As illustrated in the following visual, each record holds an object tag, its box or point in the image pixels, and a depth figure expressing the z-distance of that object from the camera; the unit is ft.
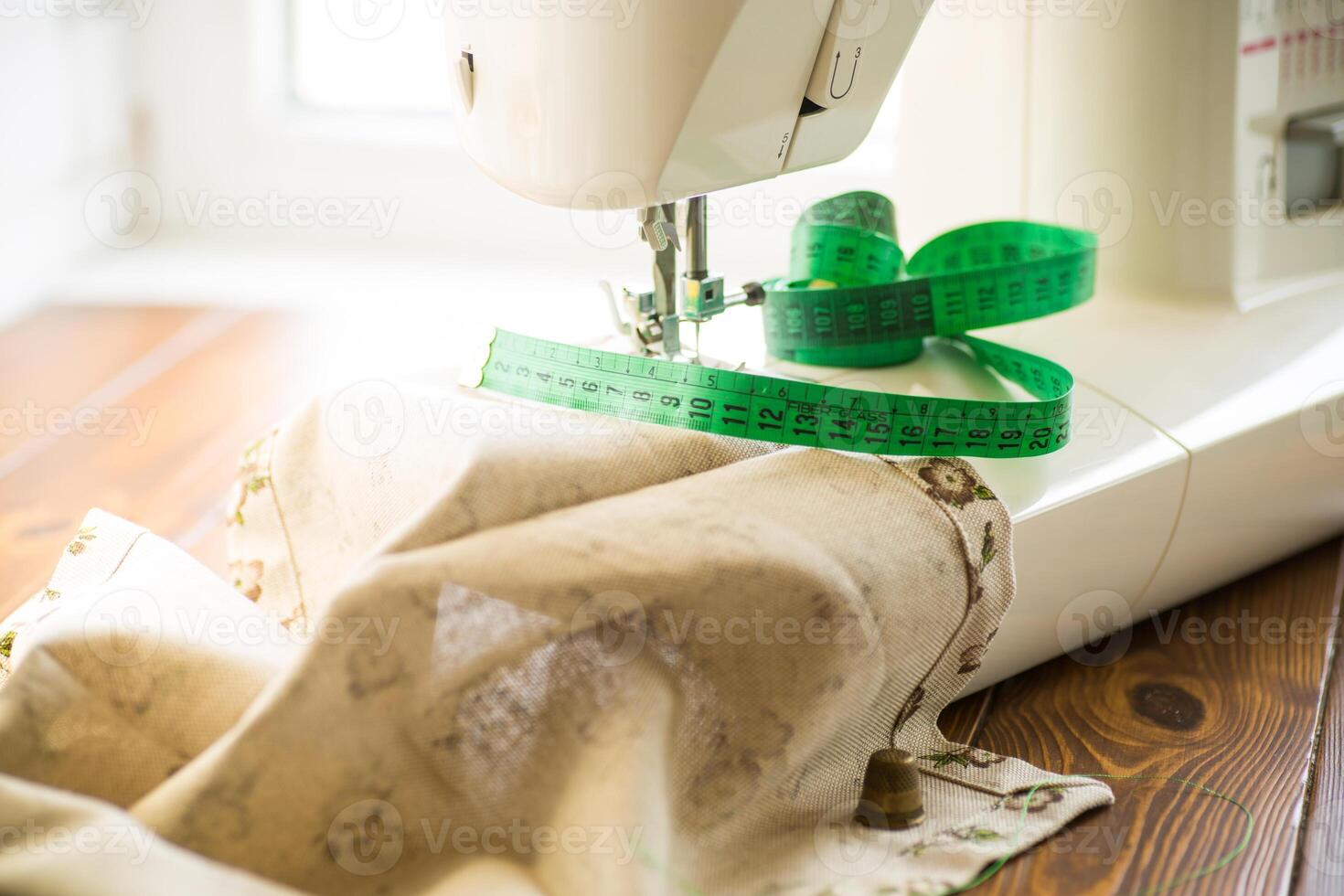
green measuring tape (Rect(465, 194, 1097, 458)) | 2.92
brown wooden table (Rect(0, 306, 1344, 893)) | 2.75
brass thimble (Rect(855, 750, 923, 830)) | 2.77
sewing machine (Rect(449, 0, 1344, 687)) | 2.84
